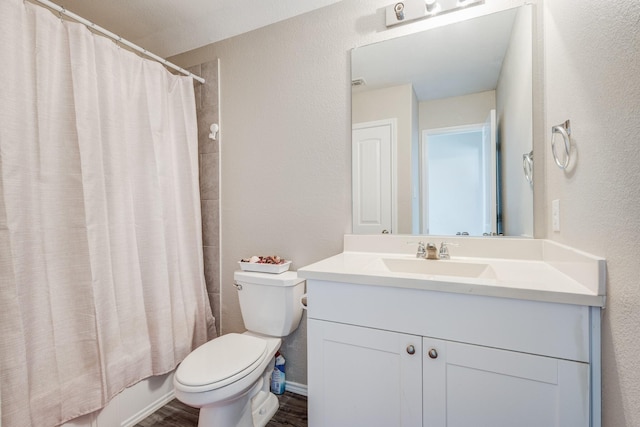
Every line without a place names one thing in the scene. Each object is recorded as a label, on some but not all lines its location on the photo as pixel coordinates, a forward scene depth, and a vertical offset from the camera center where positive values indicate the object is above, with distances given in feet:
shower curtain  3.74 -0.15
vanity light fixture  4.71 +3.30
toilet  3.91 -2.22
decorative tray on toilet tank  5.49 -1.03
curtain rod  4.19 +3.01
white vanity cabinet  2.68 -1.61
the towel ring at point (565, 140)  3.19 +0.72
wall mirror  4.48 +1.31
